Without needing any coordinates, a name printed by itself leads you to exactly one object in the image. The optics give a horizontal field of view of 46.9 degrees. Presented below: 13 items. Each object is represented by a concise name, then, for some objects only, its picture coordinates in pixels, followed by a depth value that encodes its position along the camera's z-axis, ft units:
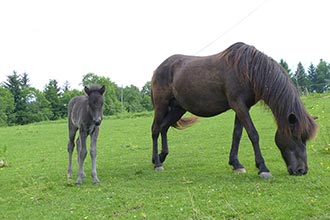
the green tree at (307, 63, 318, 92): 274.36
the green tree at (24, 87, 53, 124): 199.09
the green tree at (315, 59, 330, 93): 268.00
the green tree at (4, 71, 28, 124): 201.57
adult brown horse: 20.01
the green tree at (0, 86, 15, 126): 190.64
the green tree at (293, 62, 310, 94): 232.53
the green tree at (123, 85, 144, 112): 255.17
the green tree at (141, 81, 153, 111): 272.02
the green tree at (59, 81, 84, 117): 215.10
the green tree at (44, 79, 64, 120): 213.46
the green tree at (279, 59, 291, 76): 243.36
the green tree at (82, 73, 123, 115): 216.13
